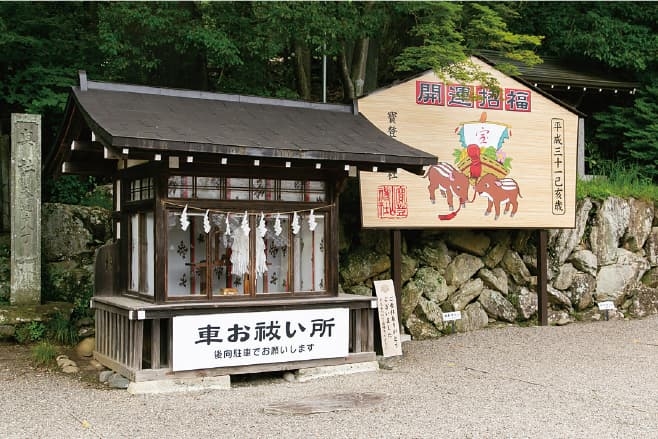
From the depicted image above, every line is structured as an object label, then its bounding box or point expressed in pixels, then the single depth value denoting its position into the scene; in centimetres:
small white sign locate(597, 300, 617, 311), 1483
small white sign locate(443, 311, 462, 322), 1300
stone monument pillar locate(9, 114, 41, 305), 1172
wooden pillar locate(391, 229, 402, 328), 1223
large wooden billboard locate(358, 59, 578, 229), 1192
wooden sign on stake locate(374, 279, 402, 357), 1121
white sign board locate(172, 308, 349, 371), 892
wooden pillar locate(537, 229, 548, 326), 1417
